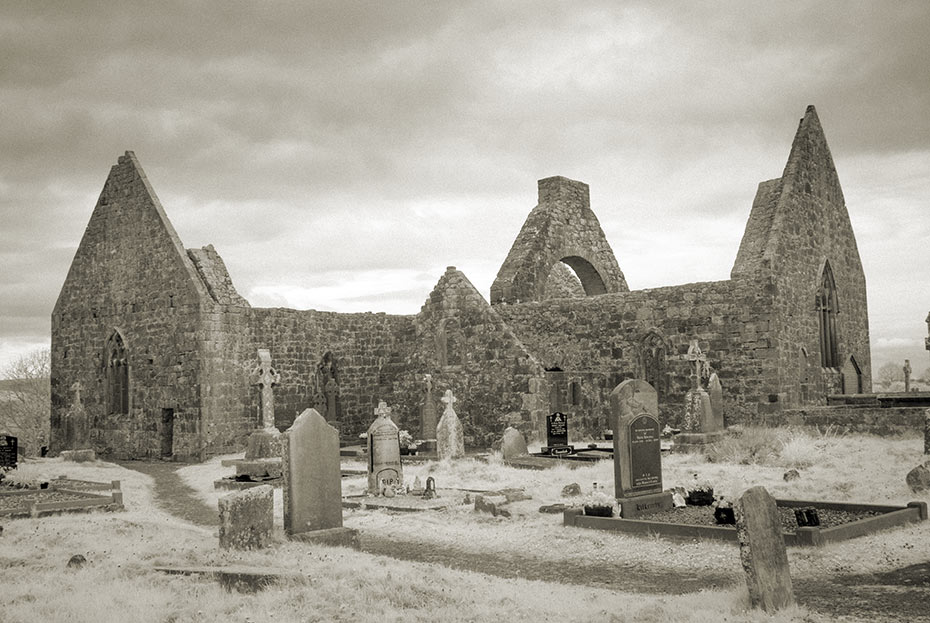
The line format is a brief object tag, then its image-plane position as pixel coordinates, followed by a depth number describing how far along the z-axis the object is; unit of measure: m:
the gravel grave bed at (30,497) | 14.03
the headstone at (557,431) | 19.23
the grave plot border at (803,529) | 9.20
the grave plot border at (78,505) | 12.80
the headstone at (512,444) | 18.05
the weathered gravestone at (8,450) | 18.17
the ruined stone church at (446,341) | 21.17
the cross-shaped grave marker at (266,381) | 19.44
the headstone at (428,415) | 22.78
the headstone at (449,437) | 19.39
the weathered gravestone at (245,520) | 9.20
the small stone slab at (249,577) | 7.53
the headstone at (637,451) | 11.51
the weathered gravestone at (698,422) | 17.98
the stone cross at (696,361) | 19.81
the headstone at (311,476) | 9.95
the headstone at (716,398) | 19.12
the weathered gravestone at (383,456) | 14.70
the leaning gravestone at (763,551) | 6.78
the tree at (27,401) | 39.41
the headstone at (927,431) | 14.81
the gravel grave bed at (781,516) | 10.32
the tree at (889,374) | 49.15
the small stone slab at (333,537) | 9.77
